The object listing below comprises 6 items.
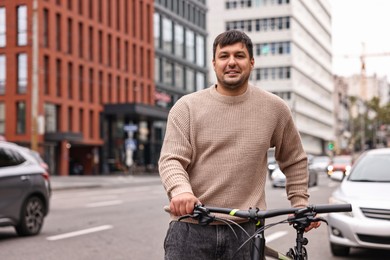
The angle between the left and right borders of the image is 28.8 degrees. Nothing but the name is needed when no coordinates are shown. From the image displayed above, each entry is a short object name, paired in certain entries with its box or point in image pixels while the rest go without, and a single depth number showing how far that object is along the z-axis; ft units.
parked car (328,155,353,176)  128.52
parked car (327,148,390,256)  28.27
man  12.03
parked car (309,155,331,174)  188.90
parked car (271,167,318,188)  100.31
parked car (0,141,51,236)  37.81
